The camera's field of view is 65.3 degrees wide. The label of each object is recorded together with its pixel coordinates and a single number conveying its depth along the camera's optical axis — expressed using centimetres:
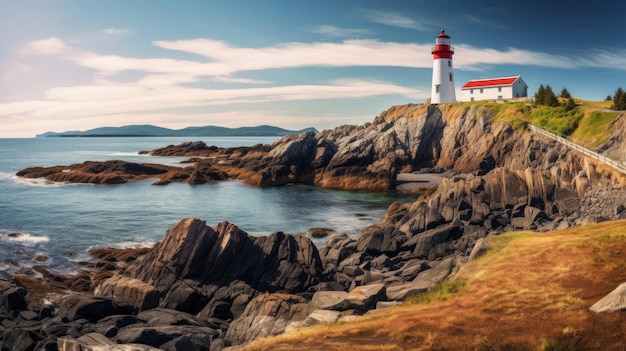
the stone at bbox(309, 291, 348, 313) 1958
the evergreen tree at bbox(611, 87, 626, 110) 6762
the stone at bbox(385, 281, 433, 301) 2022
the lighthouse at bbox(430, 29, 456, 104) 10212
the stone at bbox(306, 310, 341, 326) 1812
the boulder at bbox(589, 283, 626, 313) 1477
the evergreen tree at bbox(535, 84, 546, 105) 8531
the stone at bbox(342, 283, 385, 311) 1923
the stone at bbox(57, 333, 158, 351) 1501
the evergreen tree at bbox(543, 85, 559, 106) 8294
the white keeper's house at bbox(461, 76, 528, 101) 10106
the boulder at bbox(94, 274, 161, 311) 2427
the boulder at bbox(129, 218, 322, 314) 2748
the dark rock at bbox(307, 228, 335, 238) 4547
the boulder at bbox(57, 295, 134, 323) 2200
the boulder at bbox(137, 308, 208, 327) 2145
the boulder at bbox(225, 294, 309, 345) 1986
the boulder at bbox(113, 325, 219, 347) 1798
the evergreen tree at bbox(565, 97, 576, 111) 7731
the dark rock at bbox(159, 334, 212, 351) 1719
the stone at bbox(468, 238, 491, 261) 2447
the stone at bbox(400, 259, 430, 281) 2638
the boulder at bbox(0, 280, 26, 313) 2453
